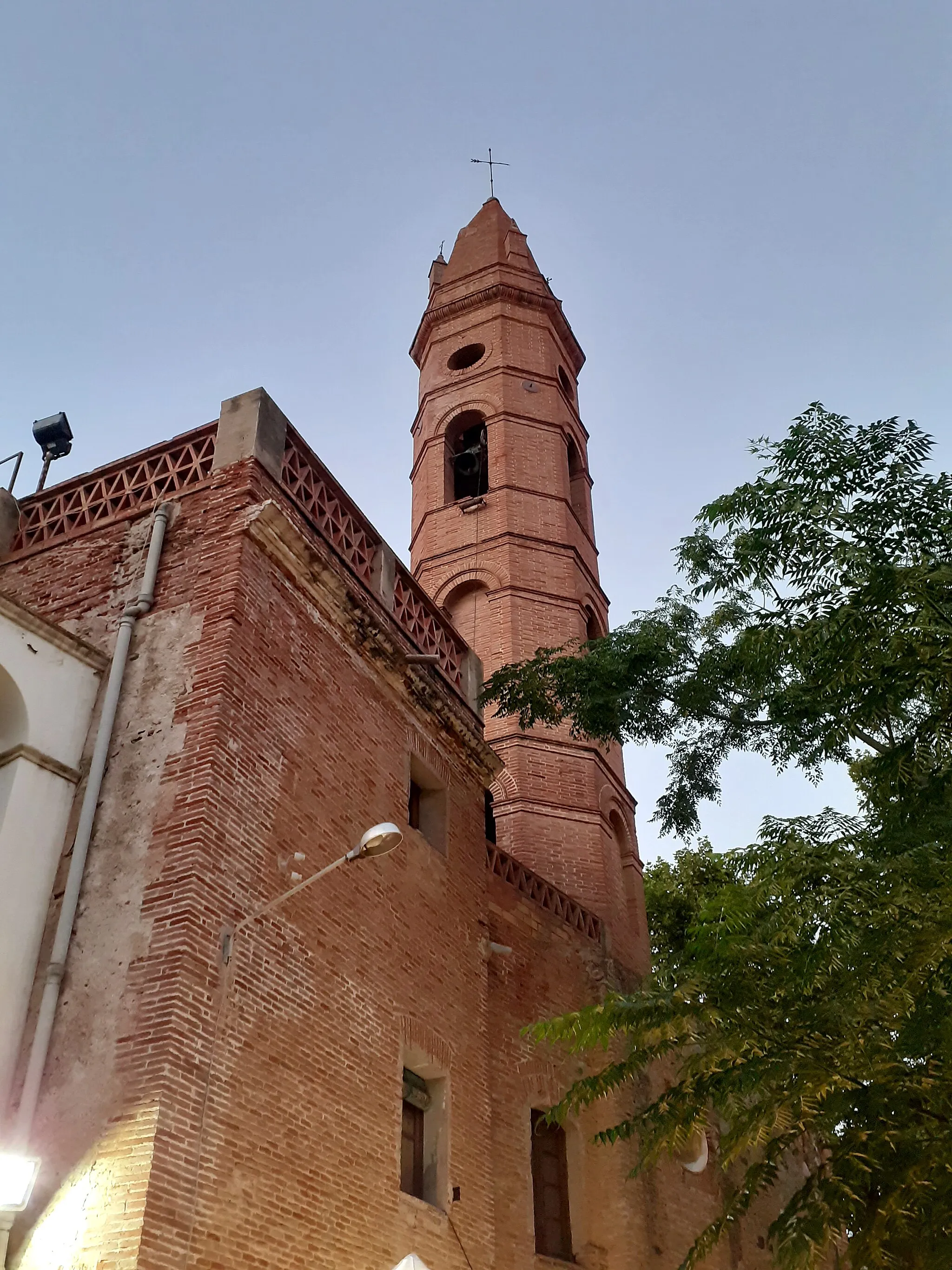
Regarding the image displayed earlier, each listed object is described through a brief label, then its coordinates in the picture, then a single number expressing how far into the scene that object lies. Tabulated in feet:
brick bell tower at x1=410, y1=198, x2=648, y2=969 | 52.26
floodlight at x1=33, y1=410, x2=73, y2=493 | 36.63
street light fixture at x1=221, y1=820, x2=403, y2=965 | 23.56
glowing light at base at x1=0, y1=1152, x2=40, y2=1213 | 19.62
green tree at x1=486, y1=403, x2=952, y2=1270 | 22.24
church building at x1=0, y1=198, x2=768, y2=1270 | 21.42
